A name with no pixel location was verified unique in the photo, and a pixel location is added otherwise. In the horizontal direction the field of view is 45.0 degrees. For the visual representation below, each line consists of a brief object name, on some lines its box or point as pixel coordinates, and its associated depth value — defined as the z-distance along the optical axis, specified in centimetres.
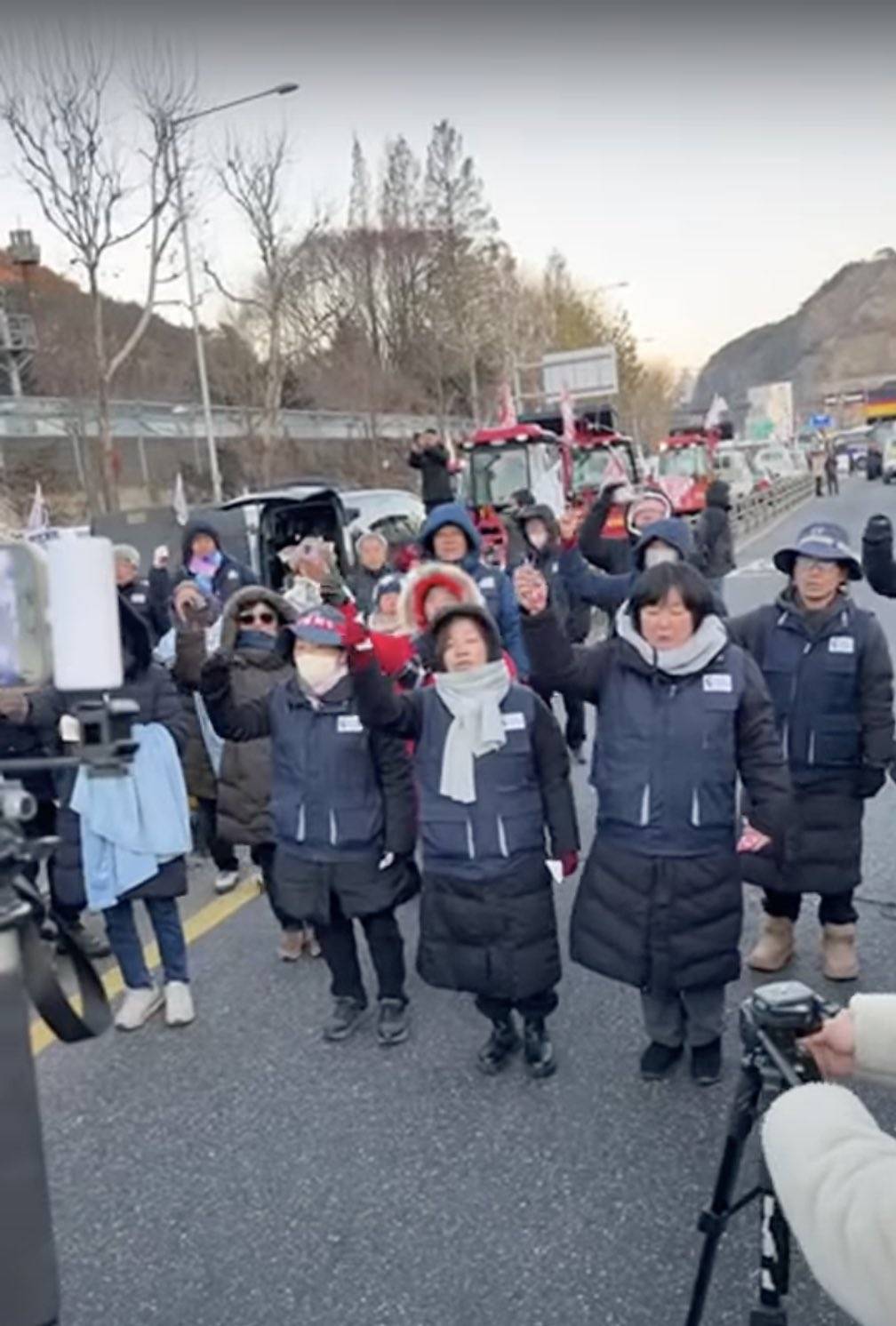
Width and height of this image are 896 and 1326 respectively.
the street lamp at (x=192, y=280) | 2008
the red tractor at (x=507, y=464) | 1639
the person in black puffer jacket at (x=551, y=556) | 730
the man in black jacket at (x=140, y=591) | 567
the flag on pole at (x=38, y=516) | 1005
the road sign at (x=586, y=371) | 3503
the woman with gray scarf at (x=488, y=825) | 350
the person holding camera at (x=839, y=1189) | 113
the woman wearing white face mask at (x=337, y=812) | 384
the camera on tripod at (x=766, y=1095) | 167
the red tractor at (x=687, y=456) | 2608
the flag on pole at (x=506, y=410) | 1866
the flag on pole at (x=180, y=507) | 1394
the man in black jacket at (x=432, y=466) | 828
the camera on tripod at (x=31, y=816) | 136
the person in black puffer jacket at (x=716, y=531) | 830
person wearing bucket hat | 393
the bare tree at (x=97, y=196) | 1825
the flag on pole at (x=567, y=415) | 1580
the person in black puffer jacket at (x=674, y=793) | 334
